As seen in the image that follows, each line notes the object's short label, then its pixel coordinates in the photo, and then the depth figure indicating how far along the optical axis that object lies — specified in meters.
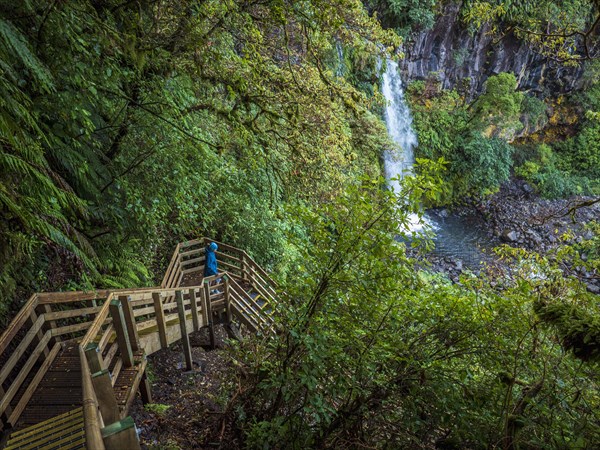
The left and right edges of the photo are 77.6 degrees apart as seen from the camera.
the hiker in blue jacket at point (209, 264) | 8.46
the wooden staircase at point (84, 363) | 1.96
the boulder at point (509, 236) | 18.98
